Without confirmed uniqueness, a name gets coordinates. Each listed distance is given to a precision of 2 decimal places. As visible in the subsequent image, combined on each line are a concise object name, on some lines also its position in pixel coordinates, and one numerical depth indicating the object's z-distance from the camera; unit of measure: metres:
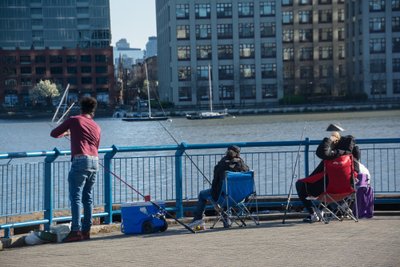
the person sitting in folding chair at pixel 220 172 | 13.63
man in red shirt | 12.86
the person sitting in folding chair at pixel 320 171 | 13.73
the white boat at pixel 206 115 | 126.38
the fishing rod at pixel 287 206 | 14.15
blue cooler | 13.54
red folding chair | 13.70
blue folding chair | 13.51
